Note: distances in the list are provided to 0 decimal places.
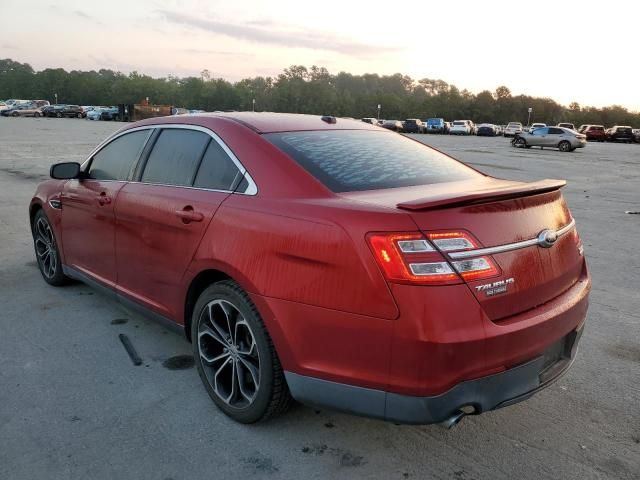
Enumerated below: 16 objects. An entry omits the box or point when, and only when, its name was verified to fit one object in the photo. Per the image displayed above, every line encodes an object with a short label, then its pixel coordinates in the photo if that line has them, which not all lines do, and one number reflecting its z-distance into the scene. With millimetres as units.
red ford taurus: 2230
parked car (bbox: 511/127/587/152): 32531
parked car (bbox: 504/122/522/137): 57012
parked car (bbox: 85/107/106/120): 62375
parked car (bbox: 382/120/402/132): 61425
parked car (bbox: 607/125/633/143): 54844
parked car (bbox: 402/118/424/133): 65125
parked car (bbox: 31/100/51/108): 69750
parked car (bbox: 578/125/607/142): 55688
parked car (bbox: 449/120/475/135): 61406
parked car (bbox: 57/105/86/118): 68812
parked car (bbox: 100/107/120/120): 61406
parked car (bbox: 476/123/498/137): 60469
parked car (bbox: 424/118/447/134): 65794
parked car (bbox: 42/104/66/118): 68500
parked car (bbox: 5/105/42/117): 64375
